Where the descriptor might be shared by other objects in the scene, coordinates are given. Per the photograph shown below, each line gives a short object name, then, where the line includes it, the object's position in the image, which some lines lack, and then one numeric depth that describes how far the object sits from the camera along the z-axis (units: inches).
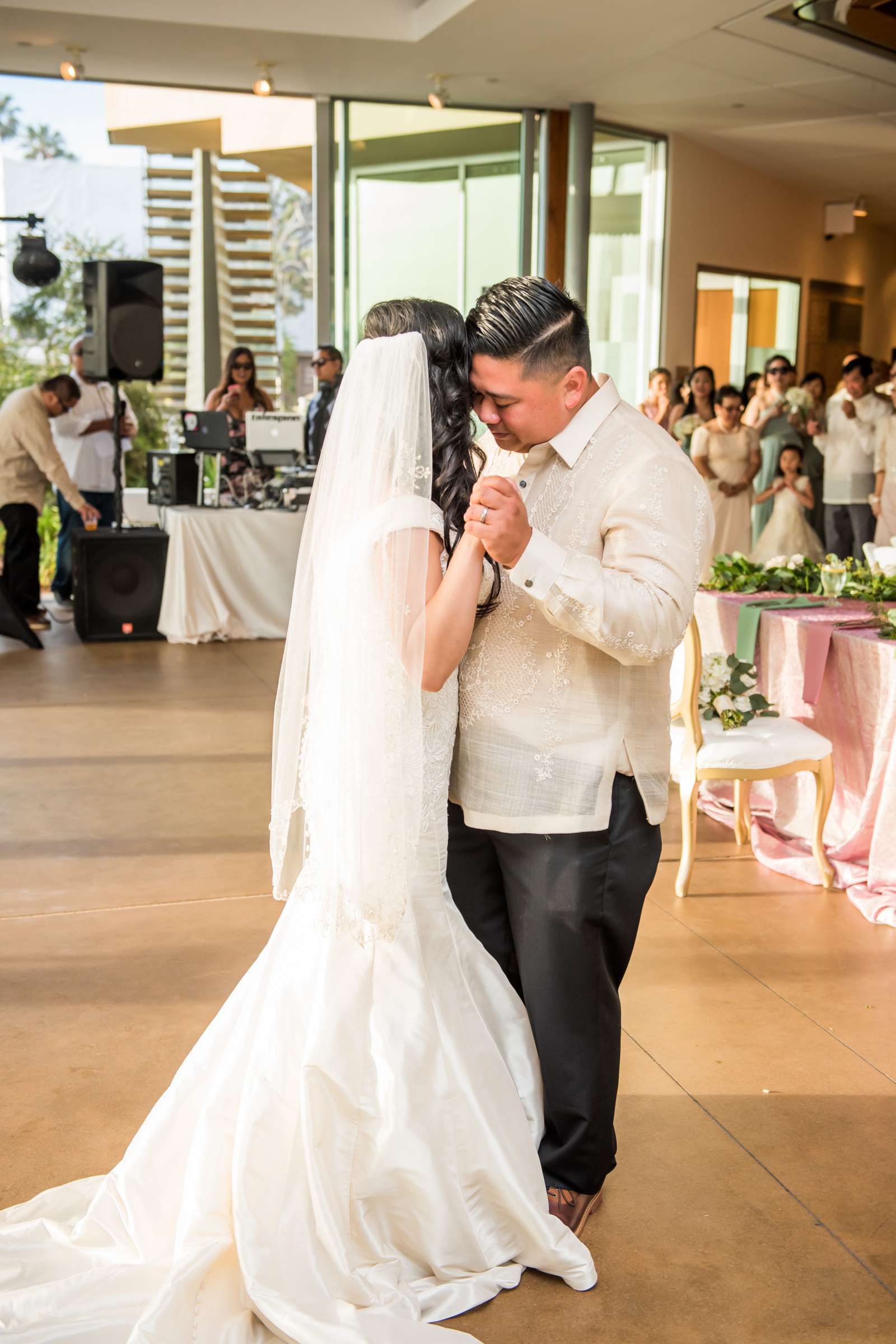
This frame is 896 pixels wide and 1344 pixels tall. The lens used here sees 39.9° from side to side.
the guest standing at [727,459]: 340.8
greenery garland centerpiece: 176.4
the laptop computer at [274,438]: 308.8
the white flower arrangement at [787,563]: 186.1
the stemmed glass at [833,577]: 164.9
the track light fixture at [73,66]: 341.4
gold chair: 143.4
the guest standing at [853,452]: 343.9
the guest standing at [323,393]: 316.8
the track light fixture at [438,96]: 370.6
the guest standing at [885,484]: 312.7
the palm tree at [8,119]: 366.6
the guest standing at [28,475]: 294.0
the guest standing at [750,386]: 396.2
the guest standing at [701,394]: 360.2
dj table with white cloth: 295.3
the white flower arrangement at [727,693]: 150.2
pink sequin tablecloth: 141.6
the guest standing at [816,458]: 366.6
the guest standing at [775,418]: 356.8
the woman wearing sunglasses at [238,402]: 316.2
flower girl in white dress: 341.7
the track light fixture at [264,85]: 357.4
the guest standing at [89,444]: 331.3
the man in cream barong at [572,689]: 70.9
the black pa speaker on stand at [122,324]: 300.8
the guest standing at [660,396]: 365.7
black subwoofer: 293.6
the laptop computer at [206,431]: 307.7
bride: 68.1
